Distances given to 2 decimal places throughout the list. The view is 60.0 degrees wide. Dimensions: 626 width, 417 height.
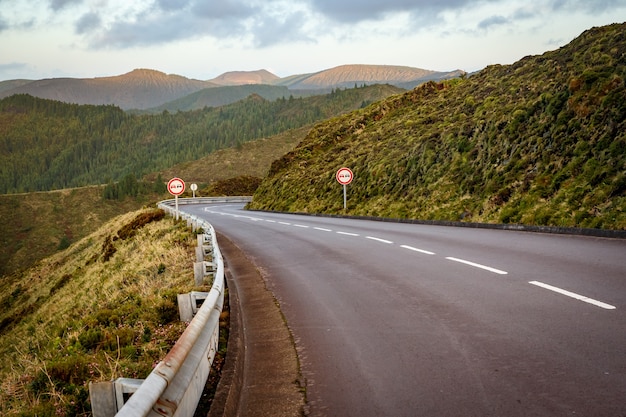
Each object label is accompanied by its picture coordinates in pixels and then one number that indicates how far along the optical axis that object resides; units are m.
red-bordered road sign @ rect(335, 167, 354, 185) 34.01
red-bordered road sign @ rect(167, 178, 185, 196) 27.14
